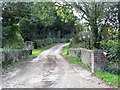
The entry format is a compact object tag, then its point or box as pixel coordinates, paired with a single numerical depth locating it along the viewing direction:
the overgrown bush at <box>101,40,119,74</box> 11.36
